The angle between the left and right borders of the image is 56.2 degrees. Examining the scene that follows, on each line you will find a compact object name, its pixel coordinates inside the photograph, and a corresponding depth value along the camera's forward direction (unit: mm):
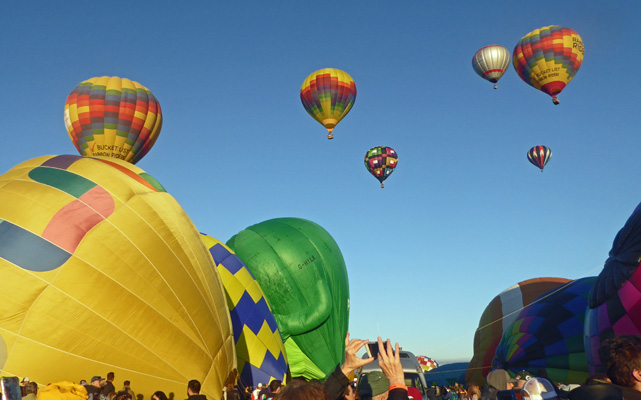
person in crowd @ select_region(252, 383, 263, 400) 8378
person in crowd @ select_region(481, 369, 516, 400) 5915
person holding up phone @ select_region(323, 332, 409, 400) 3092
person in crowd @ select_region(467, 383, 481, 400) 8616
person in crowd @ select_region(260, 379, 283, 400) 7274
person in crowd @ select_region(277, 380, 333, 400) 2129
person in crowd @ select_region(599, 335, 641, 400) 3174
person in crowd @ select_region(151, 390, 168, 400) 5893
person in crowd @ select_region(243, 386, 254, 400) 11269
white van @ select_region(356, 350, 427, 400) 10742
